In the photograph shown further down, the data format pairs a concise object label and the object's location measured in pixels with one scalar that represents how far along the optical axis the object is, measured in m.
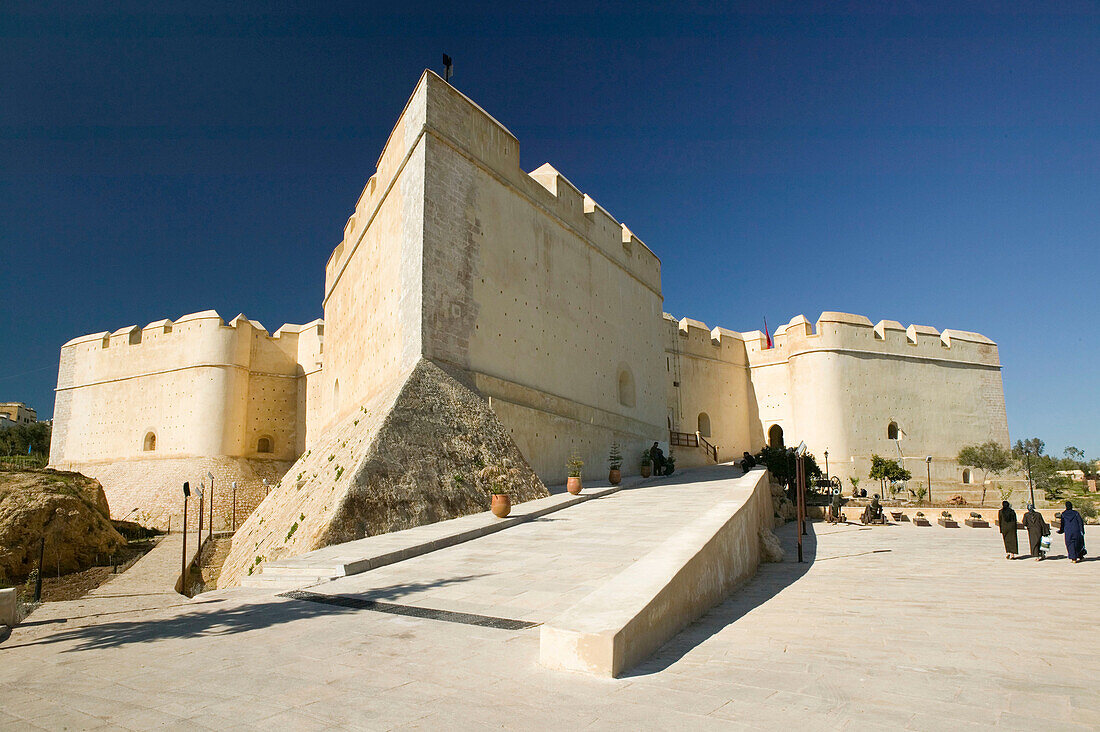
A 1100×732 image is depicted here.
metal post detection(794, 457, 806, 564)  9.49
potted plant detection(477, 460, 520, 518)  9.90
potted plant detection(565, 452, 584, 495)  12.89
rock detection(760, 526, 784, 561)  8.91
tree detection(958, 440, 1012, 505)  27.64
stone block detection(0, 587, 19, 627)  4.68
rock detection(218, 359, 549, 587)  9.20
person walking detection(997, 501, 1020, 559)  9.32
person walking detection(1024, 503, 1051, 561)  9.45
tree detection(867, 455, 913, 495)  24.58
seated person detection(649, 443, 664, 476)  19.16
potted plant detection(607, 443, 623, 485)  15.08
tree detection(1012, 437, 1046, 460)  29.26
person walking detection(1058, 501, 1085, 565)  9.10
